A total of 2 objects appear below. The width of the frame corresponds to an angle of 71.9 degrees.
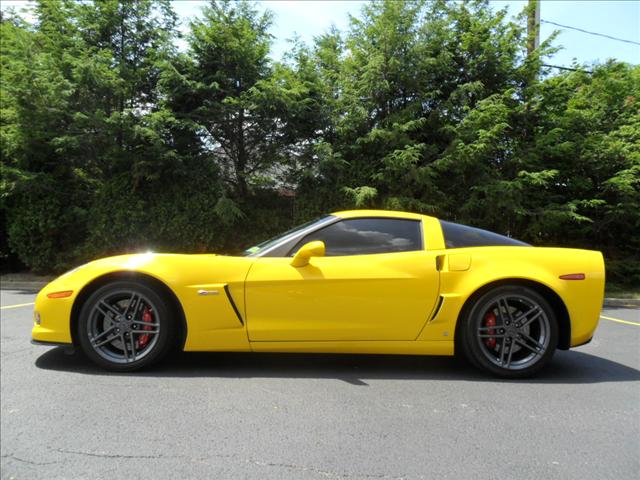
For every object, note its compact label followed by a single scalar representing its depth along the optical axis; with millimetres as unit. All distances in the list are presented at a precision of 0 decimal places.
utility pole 10141
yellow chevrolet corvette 3238
